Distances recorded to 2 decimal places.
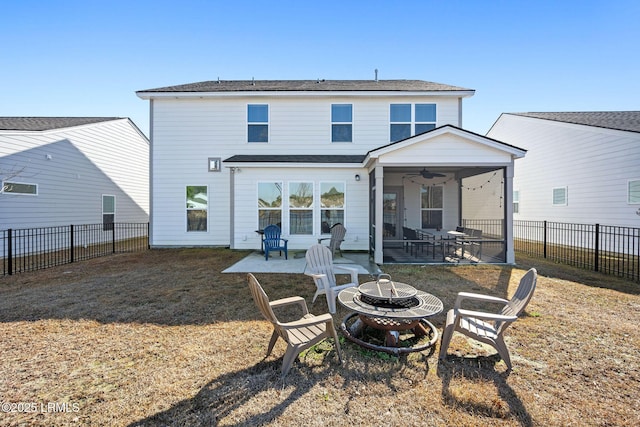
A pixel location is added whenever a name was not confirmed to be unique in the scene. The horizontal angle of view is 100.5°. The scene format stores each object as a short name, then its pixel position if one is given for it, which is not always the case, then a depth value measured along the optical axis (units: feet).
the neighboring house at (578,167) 31.09
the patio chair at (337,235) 28.58
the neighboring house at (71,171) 30.71
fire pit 10.41
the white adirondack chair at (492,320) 9.71
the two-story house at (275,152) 33.27
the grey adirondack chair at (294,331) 9.16
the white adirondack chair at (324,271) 14.53
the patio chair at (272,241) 28.63
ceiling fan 31.14
